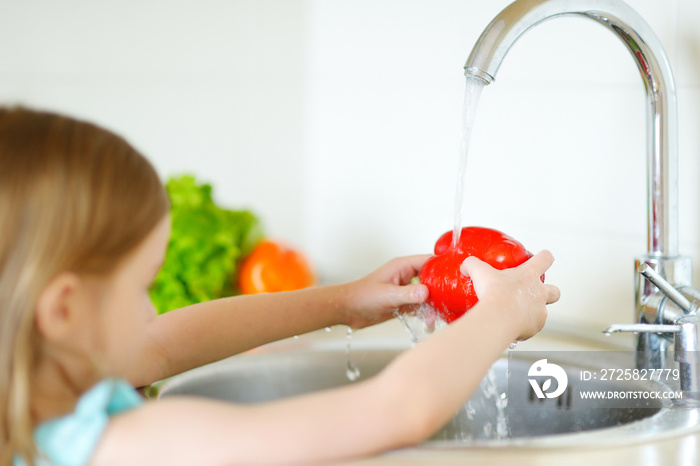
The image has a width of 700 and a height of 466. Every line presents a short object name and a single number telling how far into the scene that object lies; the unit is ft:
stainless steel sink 3.44
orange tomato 4.96
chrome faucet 3.03
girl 2.09
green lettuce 4.89
